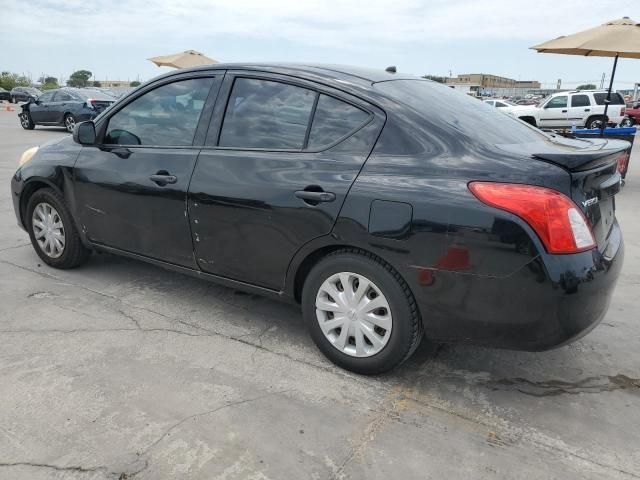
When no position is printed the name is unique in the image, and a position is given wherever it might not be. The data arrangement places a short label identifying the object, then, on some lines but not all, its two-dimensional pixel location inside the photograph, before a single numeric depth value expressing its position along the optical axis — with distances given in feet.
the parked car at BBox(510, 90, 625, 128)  72.08
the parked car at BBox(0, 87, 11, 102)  141.69
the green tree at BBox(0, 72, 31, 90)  209.36
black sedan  7.69
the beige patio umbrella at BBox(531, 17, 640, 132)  26.35
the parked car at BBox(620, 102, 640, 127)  88.12
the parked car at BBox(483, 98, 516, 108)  87.85
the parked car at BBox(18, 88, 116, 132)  56.75
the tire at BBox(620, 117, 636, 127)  78.63
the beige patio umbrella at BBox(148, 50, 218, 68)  57.31
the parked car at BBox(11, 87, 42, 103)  143.31
